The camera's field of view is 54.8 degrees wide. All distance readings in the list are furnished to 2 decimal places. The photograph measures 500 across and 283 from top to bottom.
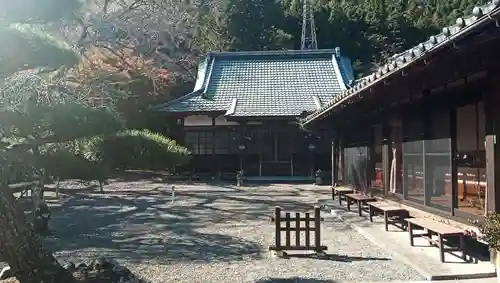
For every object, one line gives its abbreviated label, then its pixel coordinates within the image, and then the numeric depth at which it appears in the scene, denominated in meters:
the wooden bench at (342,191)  12.16
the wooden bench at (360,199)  10.10
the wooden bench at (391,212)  7.98
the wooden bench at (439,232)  5.57
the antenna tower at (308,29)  33.72
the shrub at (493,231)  4.20
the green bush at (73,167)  6.78
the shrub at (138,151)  6.96
